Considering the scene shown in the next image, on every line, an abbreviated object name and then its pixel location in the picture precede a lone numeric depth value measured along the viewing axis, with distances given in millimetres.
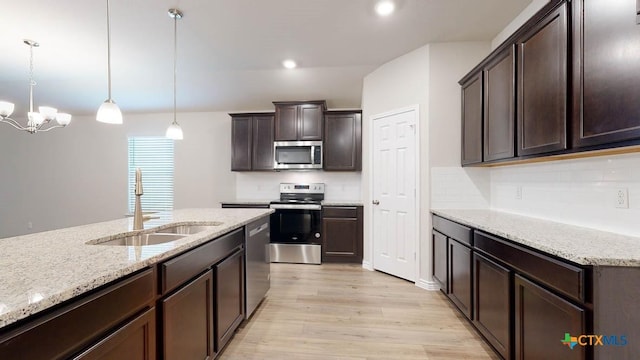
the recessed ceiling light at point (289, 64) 3543
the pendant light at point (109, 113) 1846
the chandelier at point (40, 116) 3101
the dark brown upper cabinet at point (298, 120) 4309
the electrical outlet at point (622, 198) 1578
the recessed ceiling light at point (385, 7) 2382
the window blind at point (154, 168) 5266
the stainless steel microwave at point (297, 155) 4309
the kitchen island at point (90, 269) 750
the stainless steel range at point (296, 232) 4039
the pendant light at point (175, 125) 2467
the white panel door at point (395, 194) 3230
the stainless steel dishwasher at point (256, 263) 2303
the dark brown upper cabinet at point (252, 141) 4520
